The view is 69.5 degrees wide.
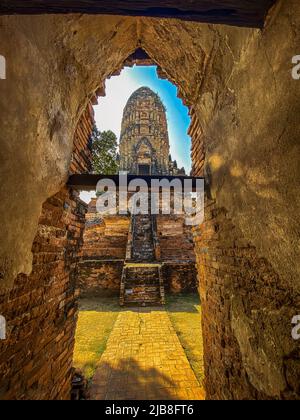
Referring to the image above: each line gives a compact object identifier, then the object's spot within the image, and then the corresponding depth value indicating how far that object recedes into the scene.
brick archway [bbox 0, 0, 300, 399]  1.47
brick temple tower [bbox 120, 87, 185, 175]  29.62
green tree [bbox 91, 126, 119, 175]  12.50
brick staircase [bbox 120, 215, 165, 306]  8.96
